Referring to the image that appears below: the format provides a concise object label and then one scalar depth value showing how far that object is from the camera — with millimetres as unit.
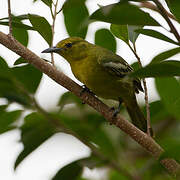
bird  7105
